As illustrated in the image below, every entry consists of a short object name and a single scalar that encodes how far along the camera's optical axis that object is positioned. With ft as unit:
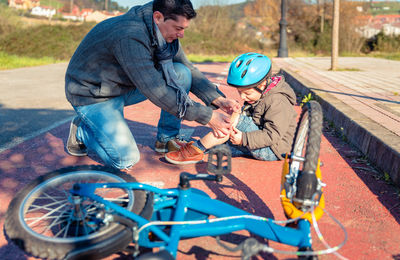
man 9.53
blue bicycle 5.98
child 11.09
